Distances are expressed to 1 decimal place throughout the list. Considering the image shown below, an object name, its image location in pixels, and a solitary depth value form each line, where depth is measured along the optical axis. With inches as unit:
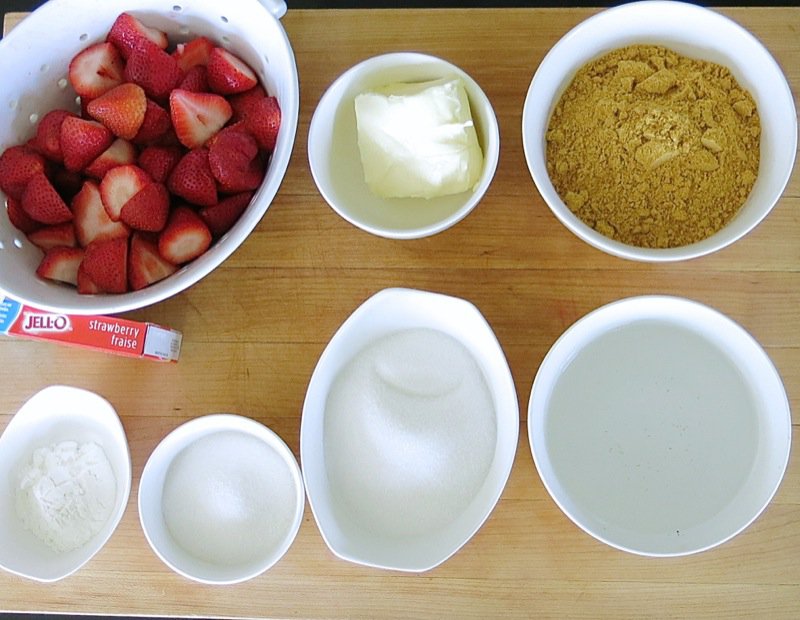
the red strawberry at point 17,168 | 31.3
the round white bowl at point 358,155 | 30.0
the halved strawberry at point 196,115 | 30.9
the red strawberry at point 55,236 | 32.0
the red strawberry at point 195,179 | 30.9
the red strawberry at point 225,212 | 31.1
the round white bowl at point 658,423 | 29.9
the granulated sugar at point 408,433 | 30.7
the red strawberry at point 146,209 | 30.7
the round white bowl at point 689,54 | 28.8
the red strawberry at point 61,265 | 31.0
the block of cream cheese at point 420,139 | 30.1
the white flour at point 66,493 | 32.1
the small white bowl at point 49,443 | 31.0
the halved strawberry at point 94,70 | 31.9
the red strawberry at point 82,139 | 31.0
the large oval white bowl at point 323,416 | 28.9
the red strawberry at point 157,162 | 31.8
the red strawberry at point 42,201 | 31.0
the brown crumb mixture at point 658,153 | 30.3
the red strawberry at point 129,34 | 31.5
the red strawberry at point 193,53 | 32.4
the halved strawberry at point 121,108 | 30.9
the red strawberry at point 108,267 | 30.4
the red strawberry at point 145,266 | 30.8
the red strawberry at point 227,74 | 31.8
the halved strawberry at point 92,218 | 31.5
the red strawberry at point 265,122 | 30.8
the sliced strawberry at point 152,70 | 31.4
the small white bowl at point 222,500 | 30.3
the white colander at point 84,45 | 29.0
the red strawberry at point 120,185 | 30.9
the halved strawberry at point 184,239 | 30.7
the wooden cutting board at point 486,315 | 31.4
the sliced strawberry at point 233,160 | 30.3
